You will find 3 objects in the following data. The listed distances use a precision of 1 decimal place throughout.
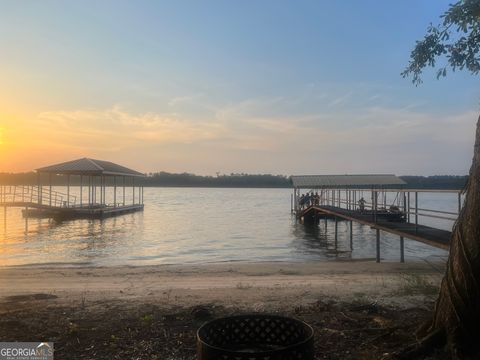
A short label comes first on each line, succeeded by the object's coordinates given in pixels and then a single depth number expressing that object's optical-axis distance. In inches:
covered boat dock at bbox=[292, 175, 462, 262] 599.8
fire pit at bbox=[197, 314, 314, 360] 159.0
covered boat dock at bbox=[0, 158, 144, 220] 1679.4
